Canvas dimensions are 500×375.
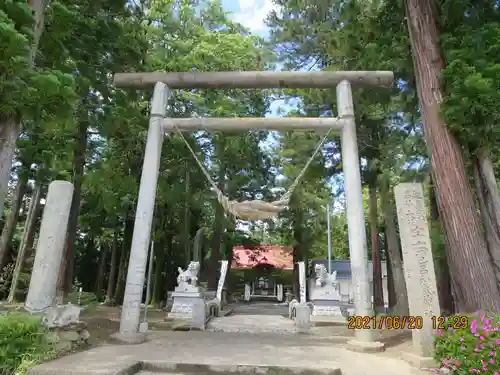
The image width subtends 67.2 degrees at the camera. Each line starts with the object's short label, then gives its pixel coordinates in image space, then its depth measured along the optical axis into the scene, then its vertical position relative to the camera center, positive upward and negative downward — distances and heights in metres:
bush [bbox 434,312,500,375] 3.51 -0.38
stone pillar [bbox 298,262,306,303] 12.34 +0.68
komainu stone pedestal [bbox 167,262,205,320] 11.09 +0.14
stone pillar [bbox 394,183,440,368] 4.54 +0.48
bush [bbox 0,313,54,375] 3.77 -0.52
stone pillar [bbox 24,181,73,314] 5.04 +0.61
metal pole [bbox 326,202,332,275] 15.37 +2.82
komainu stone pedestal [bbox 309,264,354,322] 12.30 +0.15
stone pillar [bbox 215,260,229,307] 13.75 +0.74
